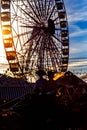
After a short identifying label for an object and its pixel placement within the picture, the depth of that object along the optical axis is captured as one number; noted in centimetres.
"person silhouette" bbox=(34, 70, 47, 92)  568
